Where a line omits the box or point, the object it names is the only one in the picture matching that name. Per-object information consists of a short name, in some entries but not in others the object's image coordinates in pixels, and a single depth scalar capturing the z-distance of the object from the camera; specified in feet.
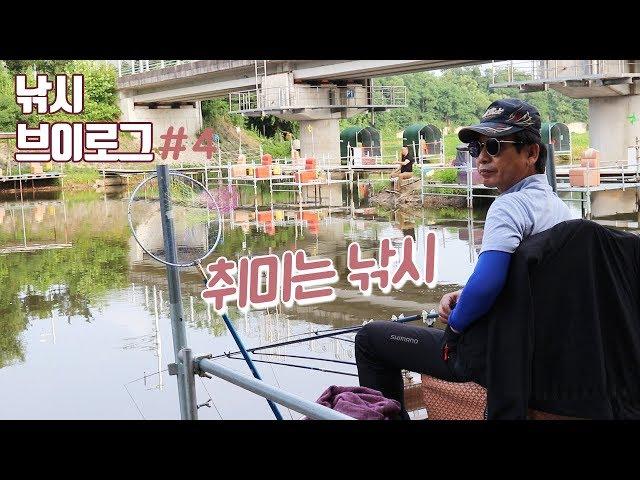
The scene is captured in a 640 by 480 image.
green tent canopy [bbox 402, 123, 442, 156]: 88.43
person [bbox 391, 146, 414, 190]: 65.82
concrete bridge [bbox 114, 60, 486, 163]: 81.71
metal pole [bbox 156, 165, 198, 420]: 8.18
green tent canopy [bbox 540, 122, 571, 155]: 72.40
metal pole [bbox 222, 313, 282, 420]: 9.11
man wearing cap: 5.91
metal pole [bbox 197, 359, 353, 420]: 5.62
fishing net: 8.75
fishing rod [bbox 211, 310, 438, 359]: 9.00
